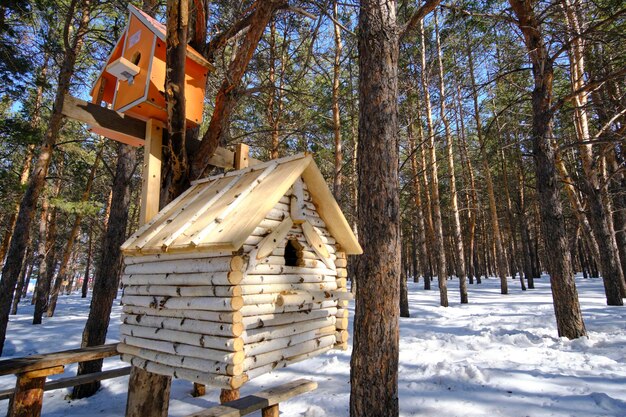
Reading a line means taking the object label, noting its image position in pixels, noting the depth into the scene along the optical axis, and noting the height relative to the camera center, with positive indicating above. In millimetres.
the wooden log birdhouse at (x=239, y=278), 2131 -13
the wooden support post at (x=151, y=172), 3086 +936
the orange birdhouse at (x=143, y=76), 3031 +1841
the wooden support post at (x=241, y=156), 3606 +1243
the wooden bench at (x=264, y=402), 2629 -1053
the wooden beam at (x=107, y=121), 2762 +1311
